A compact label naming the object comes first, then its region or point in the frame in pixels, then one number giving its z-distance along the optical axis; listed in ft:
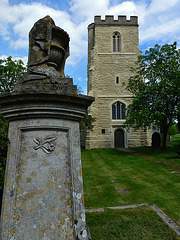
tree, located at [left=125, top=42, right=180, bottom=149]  47.96
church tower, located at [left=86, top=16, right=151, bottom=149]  69.41
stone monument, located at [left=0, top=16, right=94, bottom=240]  6.77
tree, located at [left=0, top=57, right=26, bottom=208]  63.93
